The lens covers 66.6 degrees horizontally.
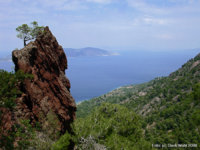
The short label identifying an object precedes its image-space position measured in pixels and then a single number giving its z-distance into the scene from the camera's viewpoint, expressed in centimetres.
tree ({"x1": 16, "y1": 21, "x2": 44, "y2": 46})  1753
